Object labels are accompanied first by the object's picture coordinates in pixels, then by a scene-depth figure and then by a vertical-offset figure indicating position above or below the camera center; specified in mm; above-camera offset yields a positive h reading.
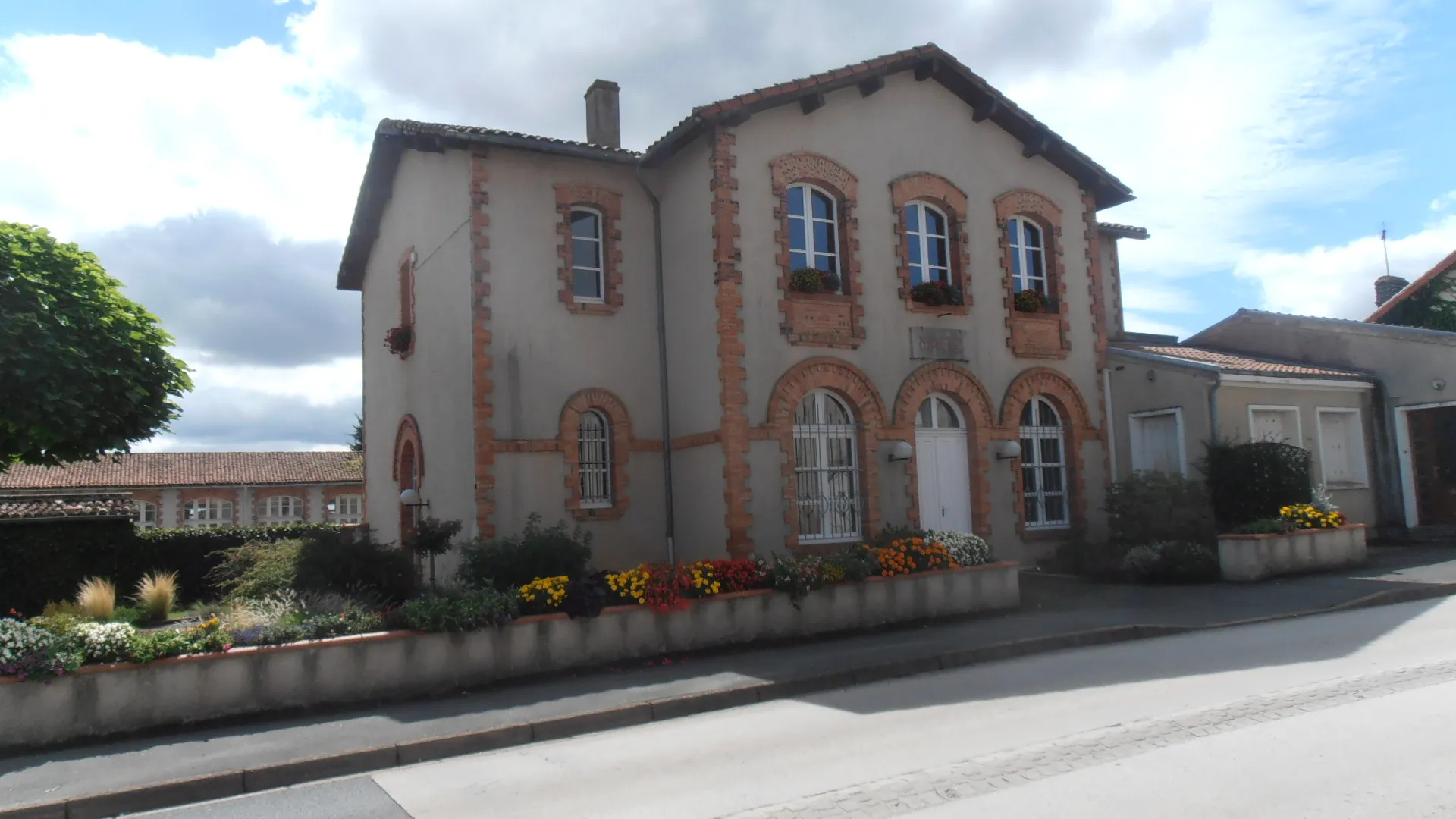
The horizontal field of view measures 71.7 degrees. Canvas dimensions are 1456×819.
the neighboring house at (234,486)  41281 +1842
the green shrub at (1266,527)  14540 -637
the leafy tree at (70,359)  12102 +2249
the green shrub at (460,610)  9156 -837
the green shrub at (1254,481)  15234 +40
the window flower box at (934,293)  15148 +3069
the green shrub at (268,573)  12289 -553
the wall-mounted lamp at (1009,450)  15430 +683
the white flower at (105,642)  8039 -843
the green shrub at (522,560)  11359 -491
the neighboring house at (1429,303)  24234 +4225
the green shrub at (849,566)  11398 -737
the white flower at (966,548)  12812 -652
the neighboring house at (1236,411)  16250 +1240
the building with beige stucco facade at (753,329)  13703 +2601
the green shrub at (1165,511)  14906 -349
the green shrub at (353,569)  11898 -537
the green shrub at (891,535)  13008 -455
